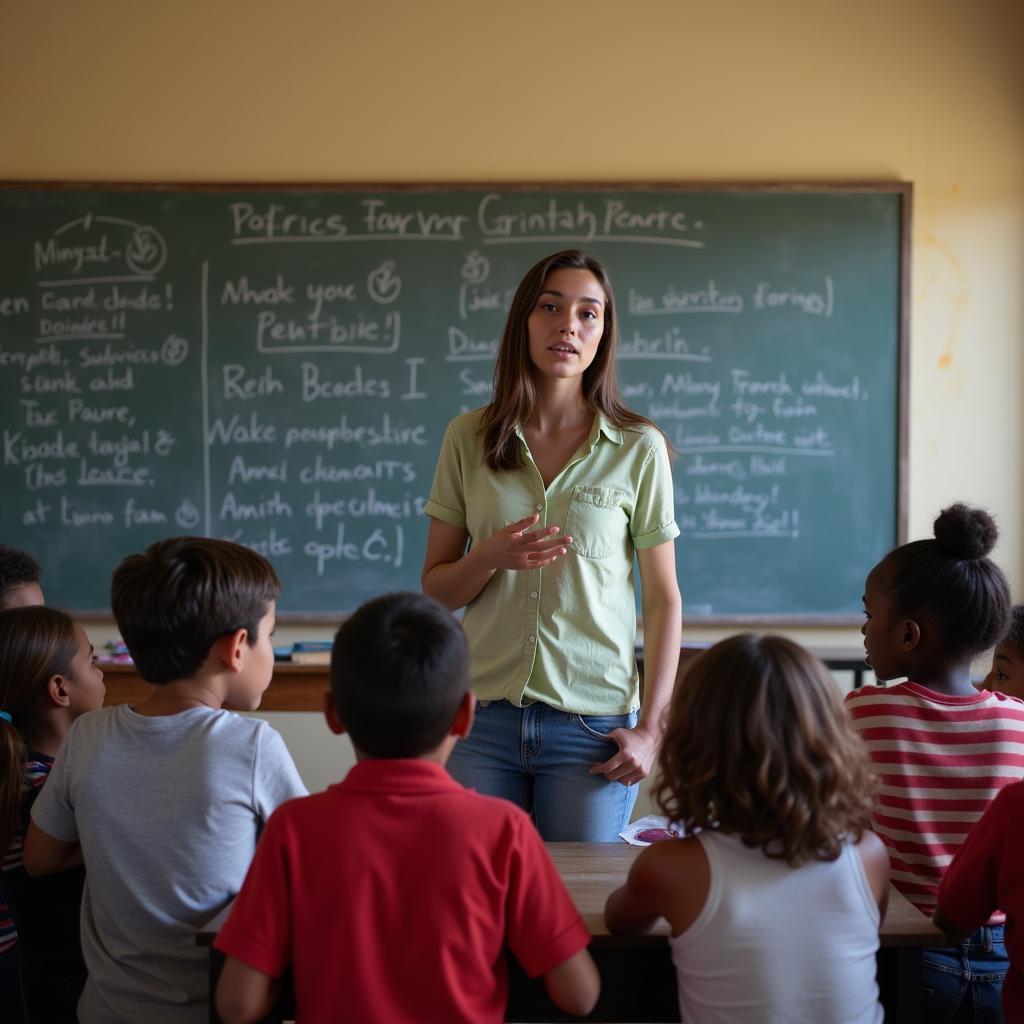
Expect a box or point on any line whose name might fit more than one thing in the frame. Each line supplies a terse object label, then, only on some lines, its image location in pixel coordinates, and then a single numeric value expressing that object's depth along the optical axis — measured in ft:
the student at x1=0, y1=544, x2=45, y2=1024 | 7.60
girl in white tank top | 4.07
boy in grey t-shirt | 4.60
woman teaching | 5.98
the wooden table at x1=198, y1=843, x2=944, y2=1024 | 4.32
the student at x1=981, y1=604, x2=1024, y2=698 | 6.13
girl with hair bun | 4.97
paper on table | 6.31
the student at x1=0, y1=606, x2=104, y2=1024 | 5.44
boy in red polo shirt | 3.84
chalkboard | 12.47
